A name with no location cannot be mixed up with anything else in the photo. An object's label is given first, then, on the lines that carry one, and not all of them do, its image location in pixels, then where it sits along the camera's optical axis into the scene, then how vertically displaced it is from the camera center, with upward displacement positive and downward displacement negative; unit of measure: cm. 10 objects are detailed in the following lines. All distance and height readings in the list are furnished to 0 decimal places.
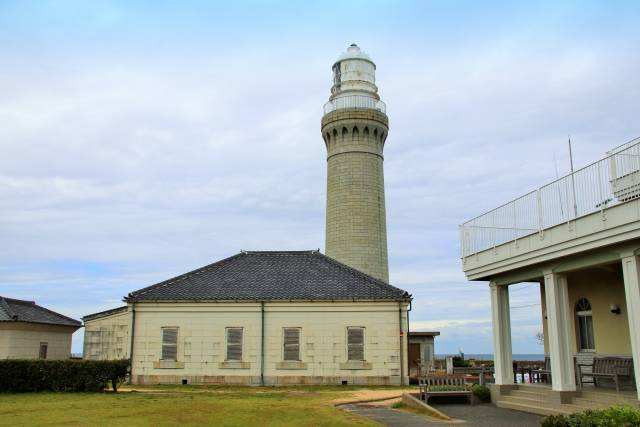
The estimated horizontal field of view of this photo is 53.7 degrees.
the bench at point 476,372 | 2067 -111
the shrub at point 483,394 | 1958 -146
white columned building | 1352 +160
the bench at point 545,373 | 1924 -86
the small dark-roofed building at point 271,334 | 2722 +55
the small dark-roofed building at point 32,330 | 2925 +87
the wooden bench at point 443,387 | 1922 -125
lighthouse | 3803 +1067
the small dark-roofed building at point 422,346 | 3684 +1
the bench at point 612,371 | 1578 -64
